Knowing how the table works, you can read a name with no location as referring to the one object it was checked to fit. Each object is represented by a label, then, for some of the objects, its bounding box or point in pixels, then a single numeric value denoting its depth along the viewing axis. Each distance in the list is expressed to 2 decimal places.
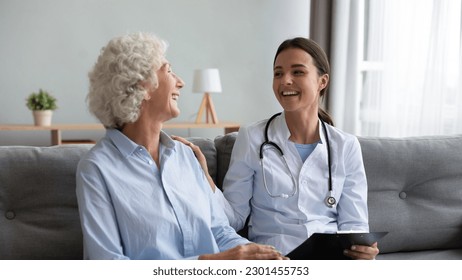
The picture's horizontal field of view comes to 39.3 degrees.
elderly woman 1.74
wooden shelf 4.99
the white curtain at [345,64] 5.20
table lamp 5.49
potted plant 5.06
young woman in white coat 2.23
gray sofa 2.18
